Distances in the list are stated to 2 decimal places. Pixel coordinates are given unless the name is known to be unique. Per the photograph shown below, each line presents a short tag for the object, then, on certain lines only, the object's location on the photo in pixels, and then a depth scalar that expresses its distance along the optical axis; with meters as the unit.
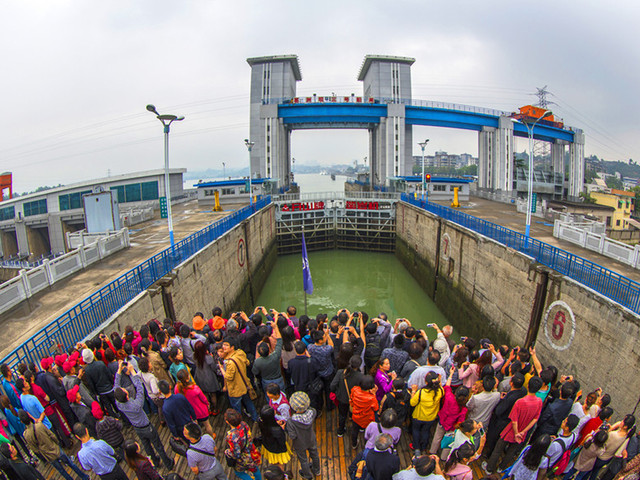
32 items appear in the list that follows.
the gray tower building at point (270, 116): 40.59
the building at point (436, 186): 36.15
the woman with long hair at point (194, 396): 4.74
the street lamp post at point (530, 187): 14.58
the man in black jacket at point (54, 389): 5.15
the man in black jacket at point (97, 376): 5.41
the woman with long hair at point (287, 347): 5.51
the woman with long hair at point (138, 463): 3.73
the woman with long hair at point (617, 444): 4.44
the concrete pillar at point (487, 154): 44.31
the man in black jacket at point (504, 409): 4.75
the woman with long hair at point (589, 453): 4.39
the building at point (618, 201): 46.19
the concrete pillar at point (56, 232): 32.38
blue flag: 11.77
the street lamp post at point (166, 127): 12.67
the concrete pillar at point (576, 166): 49.94
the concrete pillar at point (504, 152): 43.09
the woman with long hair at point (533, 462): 4.03
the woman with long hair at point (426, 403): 4.64
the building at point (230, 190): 34.69
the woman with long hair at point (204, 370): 5.52
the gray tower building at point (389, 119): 40.25
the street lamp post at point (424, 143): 28.32
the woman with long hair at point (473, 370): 5.27
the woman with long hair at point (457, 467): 3.60
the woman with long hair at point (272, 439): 4.20
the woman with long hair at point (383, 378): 5.05
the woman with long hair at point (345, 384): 4.83
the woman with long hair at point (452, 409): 4.54
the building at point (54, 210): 32.66
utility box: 16.66
